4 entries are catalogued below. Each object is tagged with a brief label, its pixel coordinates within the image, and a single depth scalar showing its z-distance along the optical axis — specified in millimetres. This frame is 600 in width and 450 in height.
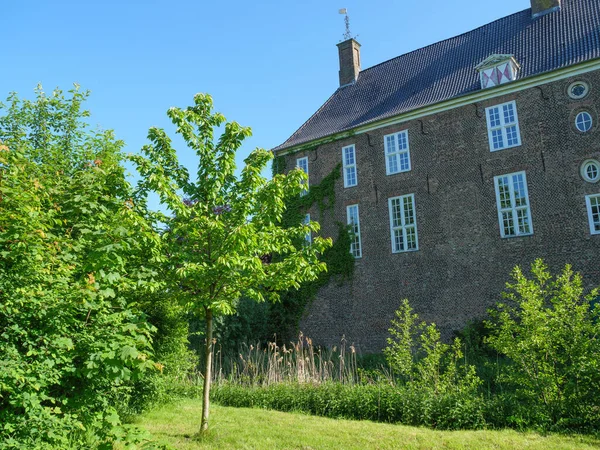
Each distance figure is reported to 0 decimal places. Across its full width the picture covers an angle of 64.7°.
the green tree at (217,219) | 7562
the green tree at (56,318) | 4664
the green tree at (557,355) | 7715
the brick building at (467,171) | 16641
